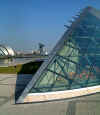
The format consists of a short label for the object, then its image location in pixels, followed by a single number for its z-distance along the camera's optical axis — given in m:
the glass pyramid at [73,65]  8.66
